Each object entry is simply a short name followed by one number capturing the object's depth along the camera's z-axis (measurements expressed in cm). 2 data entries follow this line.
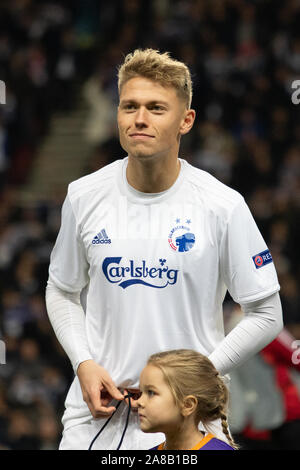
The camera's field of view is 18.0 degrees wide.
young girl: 329
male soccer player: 345
